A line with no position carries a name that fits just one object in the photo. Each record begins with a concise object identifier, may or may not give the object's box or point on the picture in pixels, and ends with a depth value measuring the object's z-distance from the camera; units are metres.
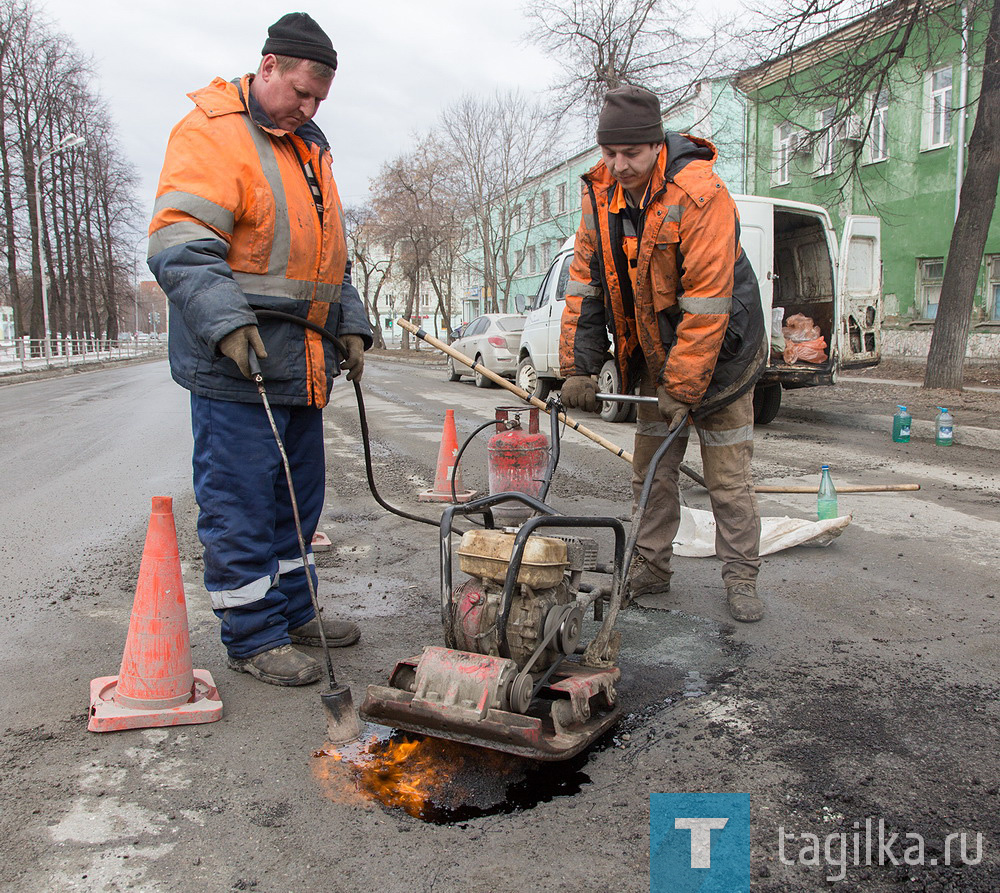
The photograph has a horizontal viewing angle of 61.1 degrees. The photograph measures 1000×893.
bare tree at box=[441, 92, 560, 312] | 36.22
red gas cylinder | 5.44
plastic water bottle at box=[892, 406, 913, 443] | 9.09
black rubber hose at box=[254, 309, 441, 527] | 3.13
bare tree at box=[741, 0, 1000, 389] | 12.45
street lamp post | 27.68
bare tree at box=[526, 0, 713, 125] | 23.75
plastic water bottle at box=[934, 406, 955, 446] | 8.92
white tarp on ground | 4.88
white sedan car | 17.08
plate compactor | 2.43
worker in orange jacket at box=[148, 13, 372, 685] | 2.94
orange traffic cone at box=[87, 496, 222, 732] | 2.82
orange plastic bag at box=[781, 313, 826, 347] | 10.75
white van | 9.80
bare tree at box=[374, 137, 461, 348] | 41.07
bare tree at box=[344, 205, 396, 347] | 46.06
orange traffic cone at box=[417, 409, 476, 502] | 6.49
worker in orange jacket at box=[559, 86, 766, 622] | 3.39
